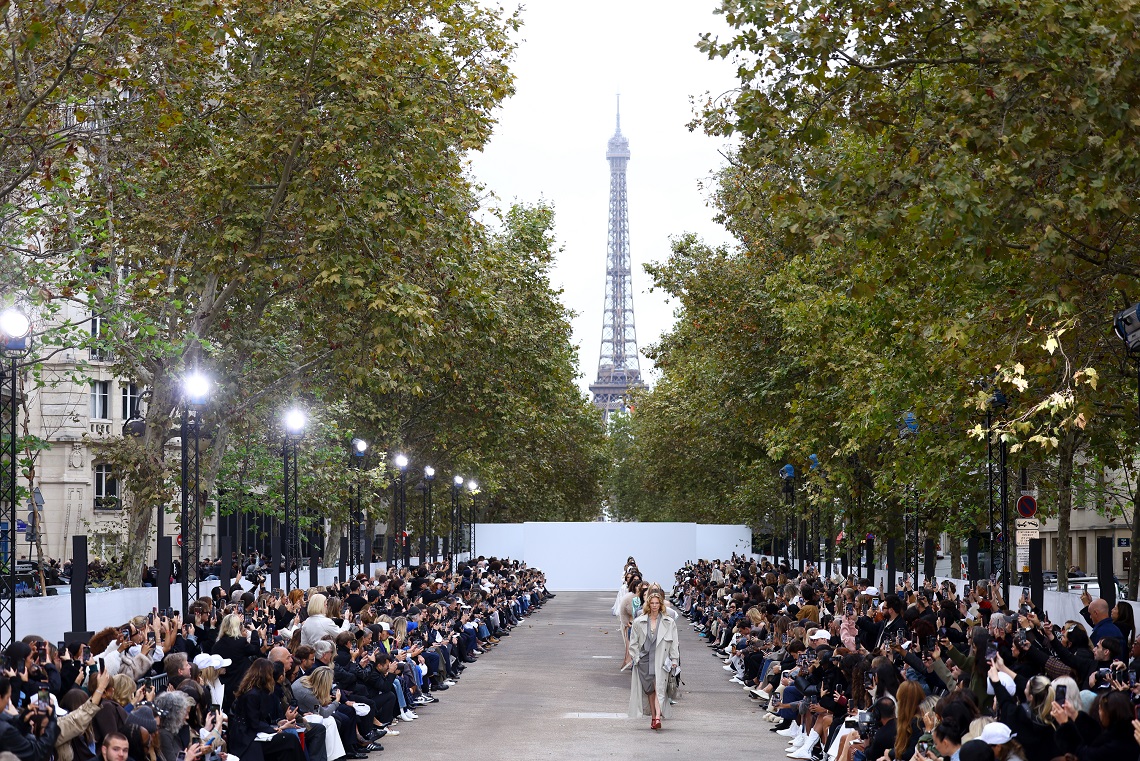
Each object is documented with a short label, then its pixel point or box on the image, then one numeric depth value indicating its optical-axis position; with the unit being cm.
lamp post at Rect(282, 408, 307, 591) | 2995
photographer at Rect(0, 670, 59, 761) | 1057
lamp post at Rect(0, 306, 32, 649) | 1661
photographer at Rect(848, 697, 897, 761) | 1335
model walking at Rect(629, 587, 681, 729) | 1989
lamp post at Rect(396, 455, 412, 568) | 4252
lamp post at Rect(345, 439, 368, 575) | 3708
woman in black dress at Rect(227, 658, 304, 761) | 1445
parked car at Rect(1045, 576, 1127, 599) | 3842
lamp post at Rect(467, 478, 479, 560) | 6262
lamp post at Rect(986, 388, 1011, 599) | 2144
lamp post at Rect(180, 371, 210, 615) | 2270
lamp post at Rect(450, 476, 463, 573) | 5577
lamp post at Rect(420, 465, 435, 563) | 4732
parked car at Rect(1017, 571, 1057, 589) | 3506
